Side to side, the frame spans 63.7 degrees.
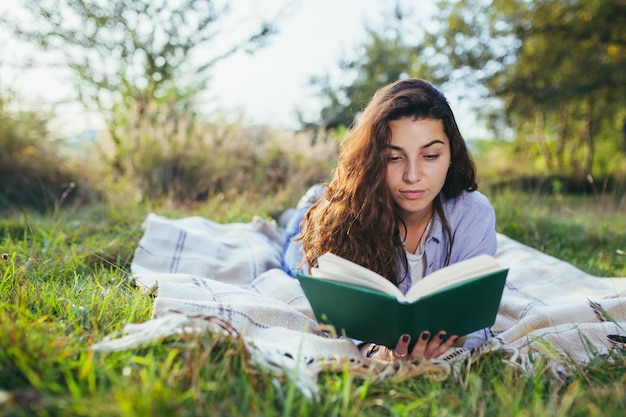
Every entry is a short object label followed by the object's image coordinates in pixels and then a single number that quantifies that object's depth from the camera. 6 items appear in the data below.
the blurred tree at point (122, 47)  6.95
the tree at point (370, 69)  13.66
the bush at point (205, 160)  6.08
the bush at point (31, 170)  5.55
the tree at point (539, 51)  9.95
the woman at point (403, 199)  2.21
